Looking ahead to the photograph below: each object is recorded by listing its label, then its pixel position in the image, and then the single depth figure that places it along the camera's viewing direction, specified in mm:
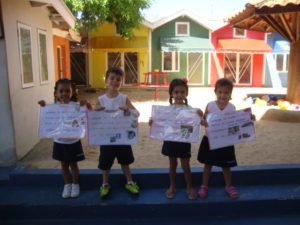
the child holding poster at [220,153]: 2954
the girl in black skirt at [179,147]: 2974
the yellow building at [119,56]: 16968
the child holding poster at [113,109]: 3005
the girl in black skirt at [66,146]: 3060
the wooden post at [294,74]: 7322
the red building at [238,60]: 17493
